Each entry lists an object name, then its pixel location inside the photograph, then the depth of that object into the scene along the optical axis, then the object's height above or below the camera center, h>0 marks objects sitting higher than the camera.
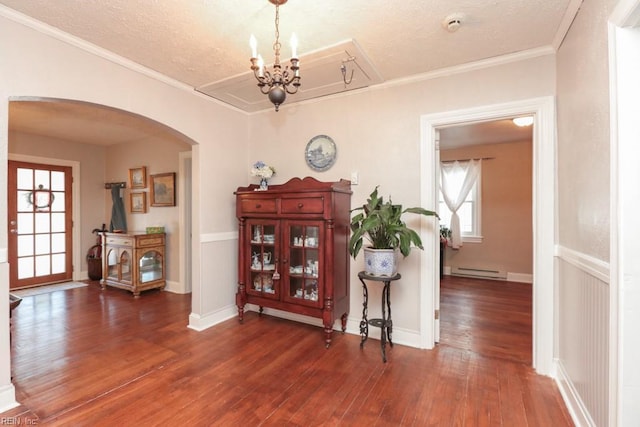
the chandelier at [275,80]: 1.52 +0.74
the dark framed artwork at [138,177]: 4.80 +0.61
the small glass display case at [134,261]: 4.16 -0.71
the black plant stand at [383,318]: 2.36 -0.92
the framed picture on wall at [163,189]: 4.46 +0.38
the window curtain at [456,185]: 5.38 +0.54
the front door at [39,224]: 4.41 -0.16
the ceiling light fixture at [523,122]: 3.60 +1.14
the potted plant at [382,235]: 2.29 -0.18
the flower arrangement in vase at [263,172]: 3.16 +0.45
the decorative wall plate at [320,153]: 3.00 +0.63
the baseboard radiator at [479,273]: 5.18 -1.09
